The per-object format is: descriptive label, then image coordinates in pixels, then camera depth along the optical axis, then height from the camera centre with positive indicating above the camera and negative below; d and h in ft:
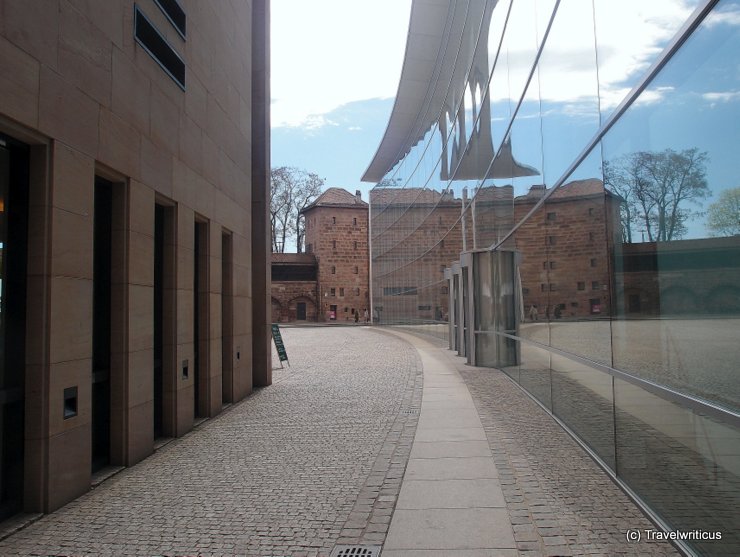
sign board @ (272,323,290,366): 56.13 -2.62
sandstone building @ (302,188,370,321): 213.66 +20.96
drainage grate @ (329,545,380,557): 13.74 -5.15
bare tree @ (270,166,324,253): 214.79 +39.58
